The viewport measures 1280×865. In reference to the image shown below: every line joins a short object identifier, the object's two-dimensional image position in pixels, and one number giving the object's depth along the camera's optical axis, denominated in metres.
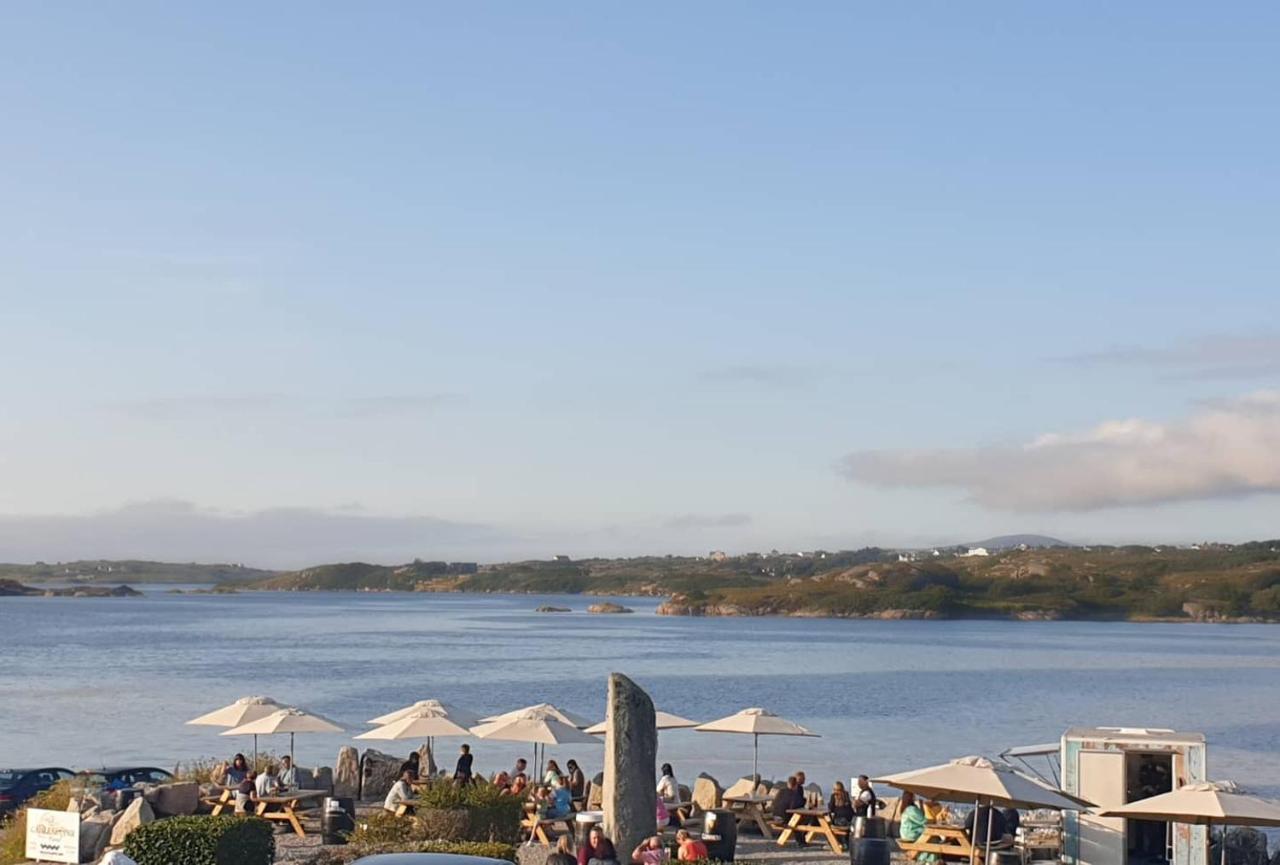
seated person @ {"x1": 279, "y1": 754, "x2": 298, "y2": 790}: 25.48
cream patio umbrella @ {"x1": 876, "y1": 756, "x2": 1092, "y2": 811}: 18.11
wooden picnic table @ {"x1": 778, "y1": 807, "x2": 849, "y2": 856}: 22.56
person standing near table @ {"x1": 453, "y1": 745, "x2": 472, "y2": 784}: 25.34
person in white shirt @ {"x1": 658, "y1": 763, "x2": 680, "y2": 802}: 24.66
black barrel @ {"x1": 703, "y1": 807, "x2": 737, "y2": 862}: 20.31
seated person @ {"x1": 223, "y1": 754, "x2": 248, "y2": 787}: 26.89
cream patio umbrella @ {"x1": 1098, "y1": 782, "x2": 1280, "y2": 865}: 17.50
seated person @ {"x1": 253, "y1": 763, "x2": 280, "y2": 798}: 24.38
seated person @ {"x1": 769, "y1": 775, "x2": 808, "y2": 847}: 23.61
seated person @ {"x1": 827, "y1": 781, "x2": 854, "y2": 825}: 23.27
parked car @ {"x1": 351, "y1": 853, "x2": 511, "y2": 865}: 11.78
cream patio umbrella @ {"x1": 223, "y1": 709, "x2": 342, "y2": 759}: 26.98
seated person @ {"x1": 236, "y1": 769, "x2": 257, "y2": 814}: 24.20
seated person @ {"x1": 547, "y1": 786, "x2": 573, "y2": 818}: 22.56
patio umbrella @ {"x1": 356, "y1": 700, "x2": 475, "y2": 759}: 25.70
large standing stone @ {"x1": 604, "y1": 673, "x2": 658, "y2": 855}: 19.66
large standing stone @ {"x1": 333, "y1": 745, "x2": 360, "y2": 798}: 27.70
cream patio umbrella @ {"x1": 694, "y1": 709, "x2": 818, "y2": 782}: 26.89
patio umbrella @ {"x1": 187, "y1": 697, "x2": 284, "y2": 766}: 27.91
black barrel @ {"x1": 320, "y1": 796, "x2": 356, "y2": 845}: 22.02
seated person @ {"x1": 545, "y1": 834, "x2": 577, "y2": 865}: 18.18
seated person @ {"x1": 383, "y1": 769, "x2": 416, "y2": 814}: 22.75
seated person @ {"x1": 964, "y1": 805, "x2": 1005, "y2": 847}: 20.48
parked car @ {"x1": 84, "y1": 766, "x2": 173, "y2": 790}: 27.50
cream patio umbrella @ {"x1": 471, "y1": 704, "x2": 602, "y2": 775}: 25.41
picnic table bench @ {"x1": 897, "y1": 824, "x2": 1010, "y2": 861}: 20.31
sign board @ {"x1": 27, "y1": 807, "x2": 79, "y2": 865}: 19.62
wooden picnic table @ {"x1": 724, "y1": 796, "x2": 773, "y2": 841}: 23.77
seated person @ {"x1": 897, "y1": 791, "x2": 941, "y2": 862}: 21.02
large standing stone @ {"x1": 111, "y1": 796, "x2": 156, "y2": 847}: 20.08
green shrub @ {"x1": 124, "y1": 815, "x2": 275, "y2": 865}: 17.42
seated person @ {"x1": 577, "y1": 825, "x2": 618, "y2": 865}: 18.00
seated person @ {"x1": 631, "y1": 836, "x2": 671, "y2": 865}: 17.56
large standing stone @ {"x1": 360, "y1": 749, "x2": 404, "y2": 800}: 27.92
